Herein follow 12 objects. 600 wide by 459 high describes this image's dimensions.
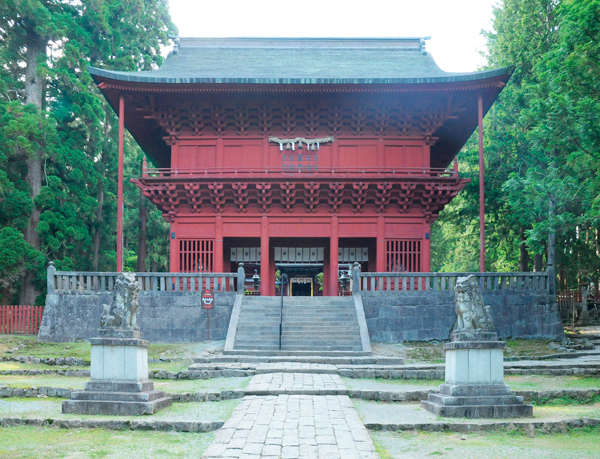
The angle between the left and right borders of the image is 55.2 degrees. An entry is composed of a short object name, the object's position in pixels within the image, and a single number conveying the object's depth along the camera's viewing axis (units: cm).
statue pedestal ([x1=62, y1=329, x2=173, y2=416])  886
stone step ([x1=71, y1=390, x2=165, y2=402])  891
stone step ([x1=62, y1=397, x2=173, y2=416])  877
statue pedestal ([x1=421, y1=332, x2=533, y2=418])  869
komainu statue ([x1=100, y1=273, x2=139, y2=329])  954
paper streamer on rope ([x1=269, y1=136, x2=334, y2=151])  2258
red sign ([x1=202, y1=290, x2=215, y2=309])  1789
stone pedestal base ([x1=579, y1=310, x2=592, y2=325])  2711
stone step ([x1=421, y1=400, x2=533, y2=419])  866
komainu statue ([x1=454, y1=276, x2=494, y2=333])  941
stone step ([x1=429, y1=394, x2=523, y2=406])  877
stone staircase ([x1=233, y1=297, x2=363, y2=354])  1586
